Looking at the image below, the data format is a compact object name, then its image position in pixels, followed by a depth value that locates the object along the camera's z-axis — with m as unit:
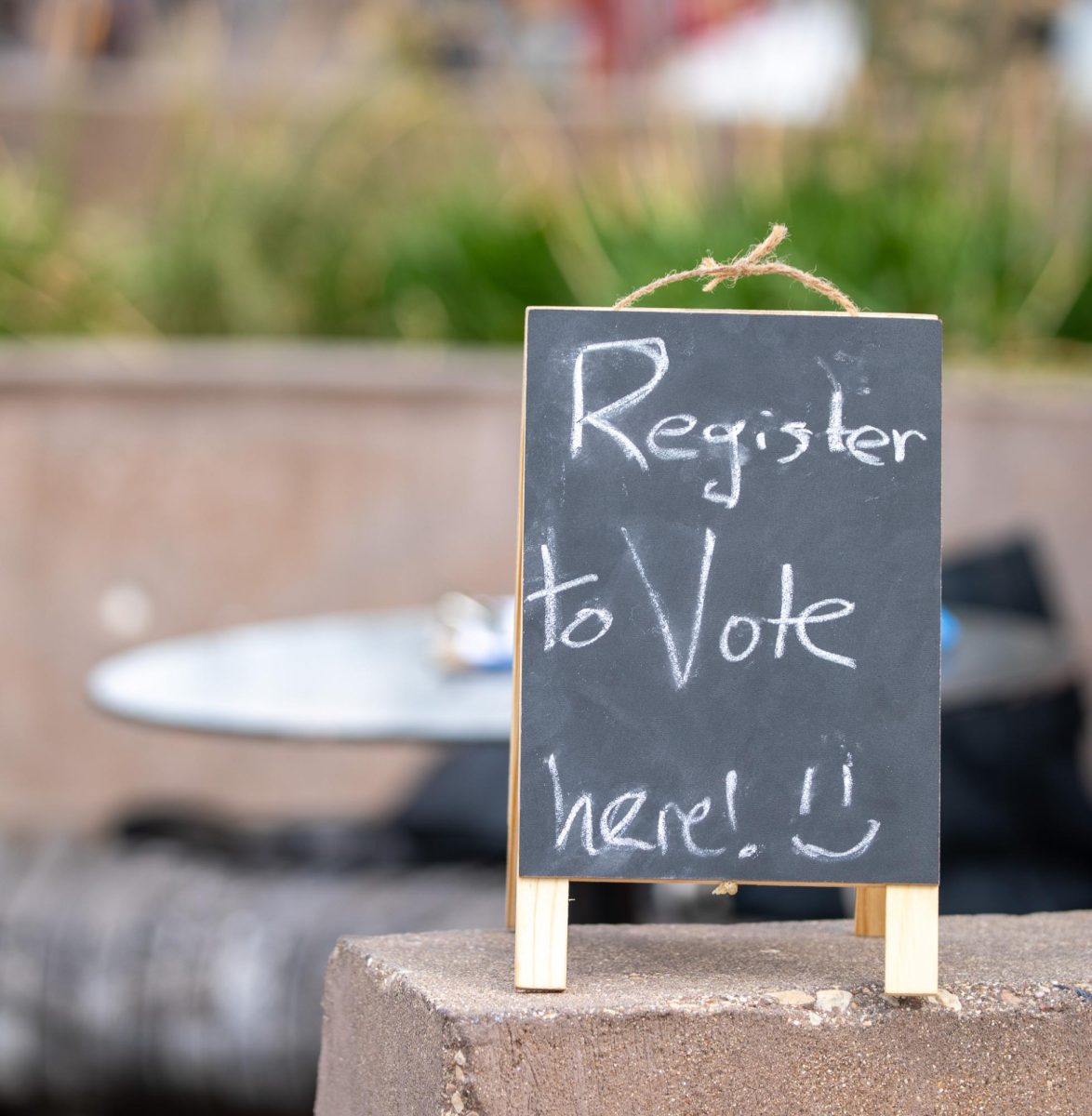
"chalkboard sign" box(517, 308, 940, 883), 1.84
